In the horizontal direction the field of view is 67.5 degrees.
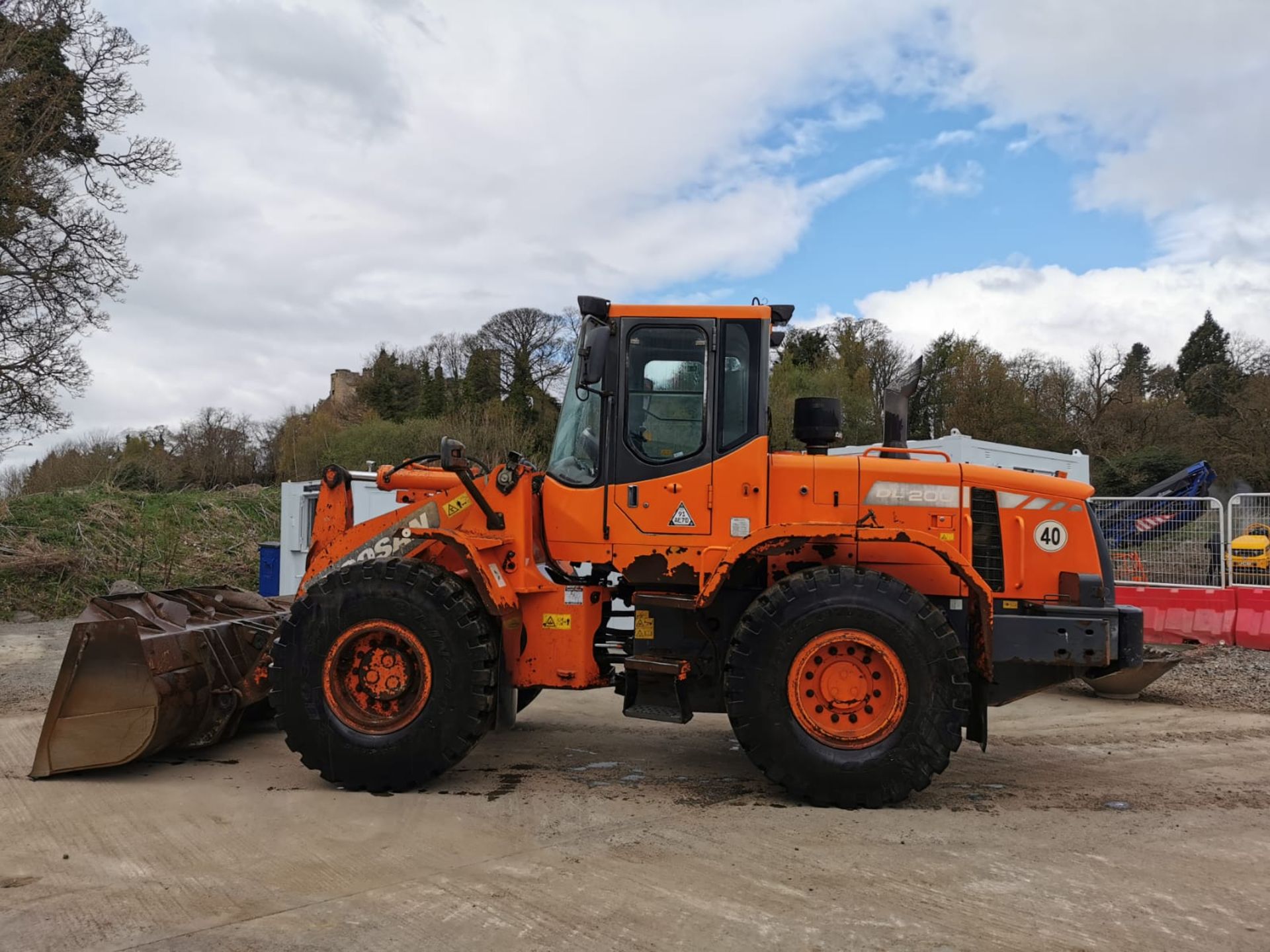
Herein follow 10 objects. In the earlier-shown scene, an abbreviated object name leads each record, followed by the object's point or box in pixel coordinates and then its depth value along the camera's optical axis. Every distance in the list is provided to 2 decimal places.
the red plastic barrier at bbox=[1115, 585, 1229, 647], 10.48
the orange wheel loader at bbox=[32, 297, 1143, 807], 5.25
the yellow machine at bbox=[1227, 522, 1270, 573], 10.64
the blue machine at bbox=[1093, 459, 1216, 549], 11.49
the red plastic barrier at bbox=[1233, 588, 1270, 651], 10.16
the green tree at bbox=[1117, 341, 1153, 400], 35.44
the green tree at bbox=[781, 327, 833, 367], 40.38
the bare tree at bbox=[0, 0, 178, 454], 15.20
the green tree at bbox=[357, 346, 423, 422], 47.28
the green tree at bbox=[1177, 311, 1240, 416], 39.31
